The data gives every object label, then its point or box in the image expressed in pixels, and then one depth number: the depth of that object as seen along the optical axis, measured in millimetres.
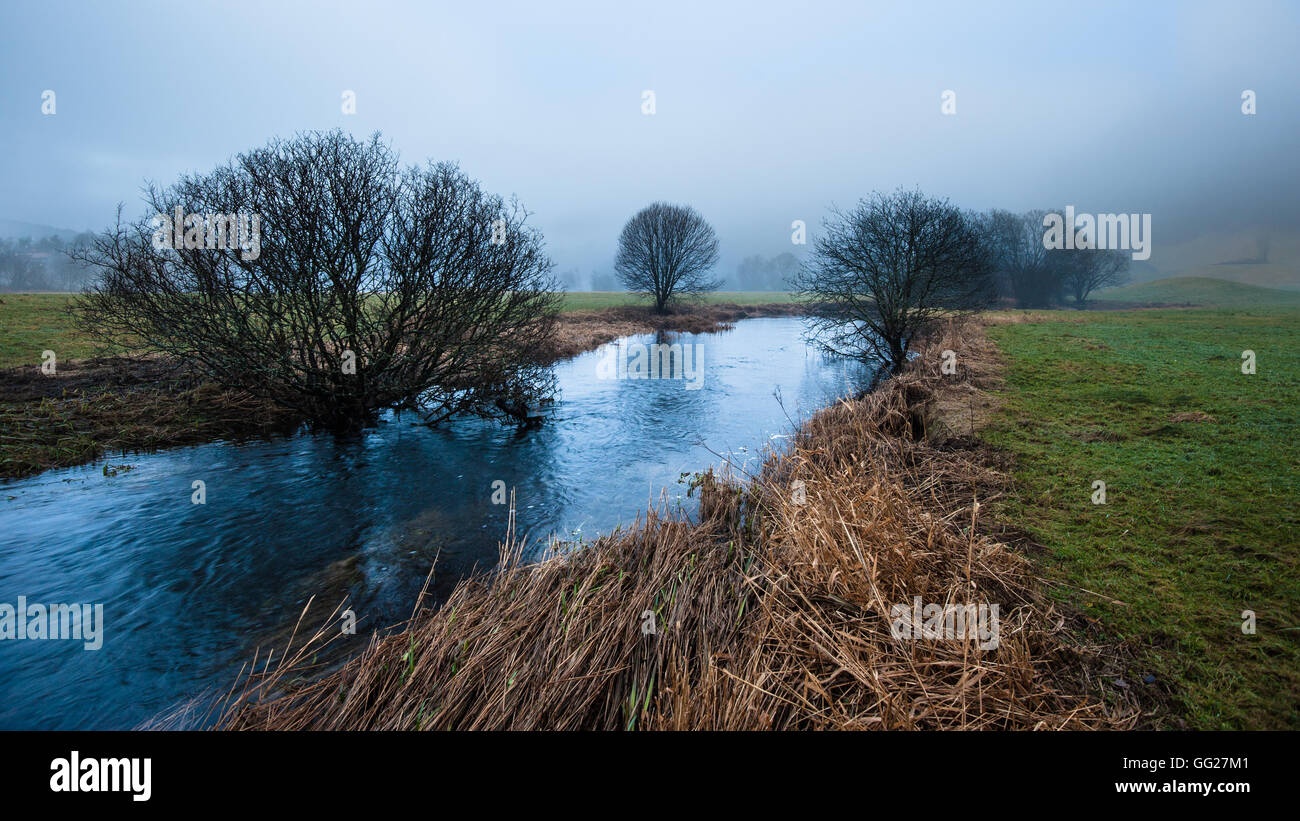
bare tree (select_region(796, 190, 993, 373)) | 20250
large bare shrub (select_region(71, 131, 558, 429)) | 11156
